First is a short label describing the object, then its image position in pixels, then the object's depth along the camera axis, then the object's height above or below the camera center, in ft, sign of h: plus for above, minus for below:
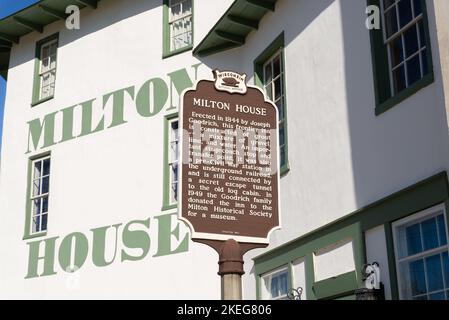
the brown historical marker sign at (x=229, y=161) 24.81 +7.58
